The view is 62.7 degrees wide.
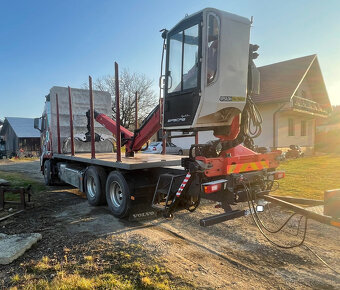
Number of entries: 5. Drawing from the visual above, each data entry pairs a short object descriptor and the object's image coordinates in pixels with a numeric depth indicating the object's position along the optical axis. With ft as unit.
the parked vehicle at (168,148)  71.46
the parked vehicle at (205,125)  13.88
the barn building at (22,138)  119.95
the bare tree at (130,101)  111.24
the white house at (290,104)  63.87
